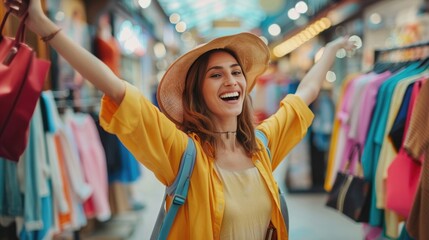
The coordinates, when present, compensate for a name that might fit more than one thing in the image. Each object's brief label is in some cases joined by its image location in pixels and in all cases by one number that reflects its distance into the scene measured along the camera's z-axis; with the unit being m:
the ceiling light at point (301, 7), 7.50
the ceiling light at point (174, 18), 10.01
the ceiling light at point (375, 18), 8.58
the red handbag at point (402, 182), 2.04
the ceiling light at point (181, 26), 11.28
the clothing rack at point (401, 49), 2.49
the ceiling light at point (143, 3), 3.38
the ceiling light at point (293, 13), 7.67
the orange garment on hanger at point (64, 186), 2.74
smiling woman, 1.21
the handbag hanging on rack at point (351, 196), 2.41
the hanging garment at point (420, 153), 1.79
